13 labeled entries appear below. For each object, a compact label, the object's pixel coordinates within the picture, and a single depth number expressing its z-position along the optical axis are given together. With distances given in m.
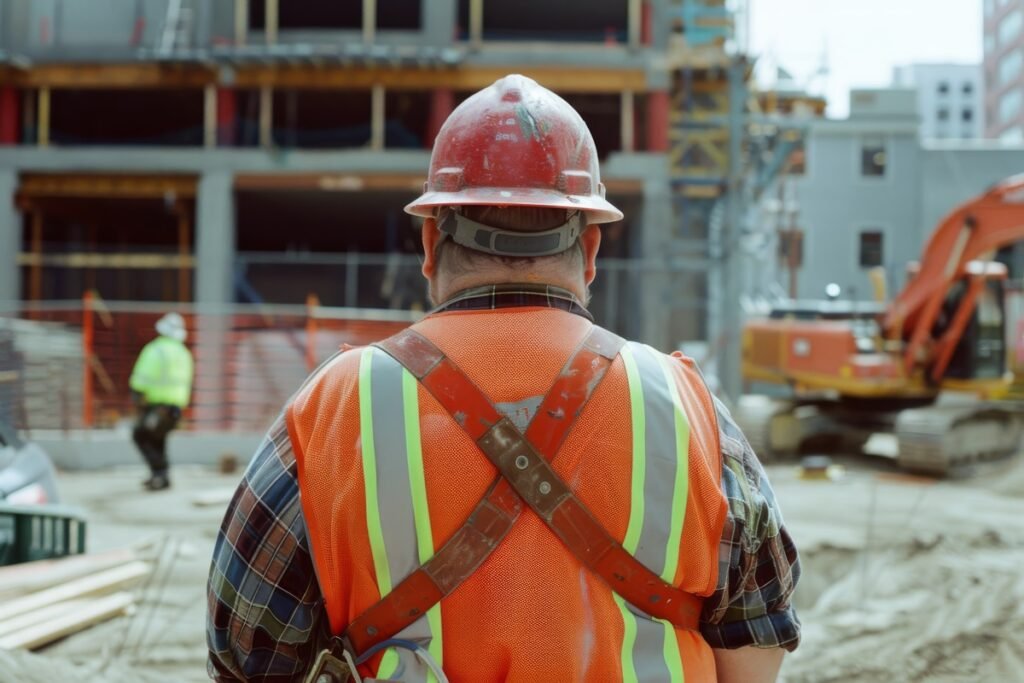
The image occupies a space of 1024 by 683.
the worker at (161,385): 11.22
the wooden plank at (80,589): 5.61
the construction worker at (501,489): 1.73
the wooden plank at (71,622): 5.43
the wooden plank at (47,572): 5.64
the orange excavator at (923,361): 13.09
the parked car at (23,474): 5.64
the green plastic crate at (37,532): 5.69
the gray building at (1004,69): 66.94
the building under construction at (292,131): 21.50
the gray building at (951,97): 82.62
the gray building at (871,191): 36.00
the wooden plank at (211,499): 10.79
